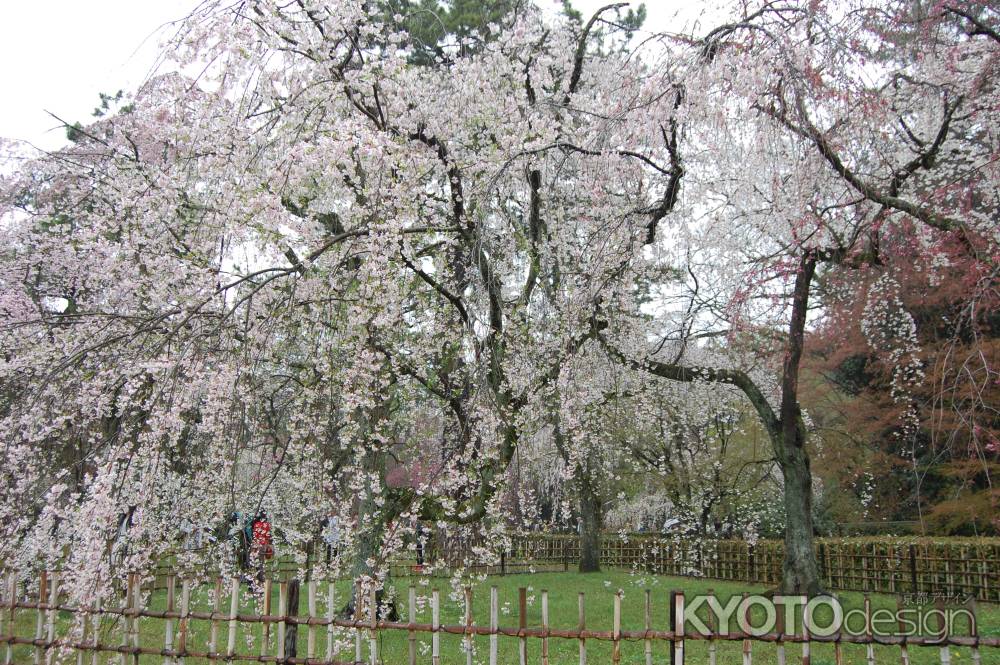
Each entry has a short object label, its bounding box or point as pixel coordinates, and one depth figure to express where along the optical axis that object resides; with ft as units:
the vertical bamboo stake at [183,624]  11.09
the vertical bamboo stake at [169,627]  11.40
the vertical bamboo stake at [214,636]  10.89
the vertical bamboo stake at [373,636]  10.50
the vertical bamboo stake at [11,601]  12.87
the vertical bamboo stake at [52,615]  12.37
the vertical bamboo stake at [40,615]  12.69
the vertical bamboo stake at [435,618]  10.31
